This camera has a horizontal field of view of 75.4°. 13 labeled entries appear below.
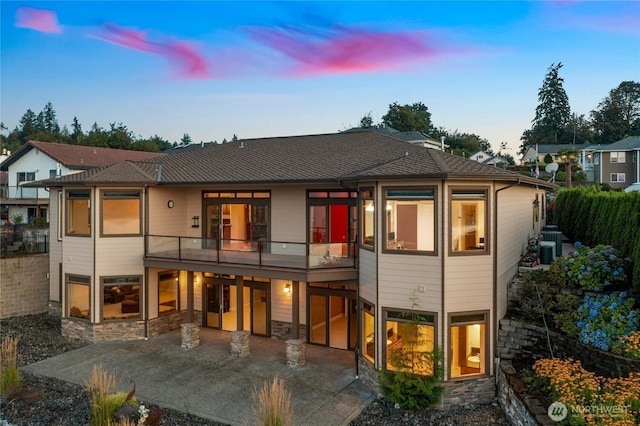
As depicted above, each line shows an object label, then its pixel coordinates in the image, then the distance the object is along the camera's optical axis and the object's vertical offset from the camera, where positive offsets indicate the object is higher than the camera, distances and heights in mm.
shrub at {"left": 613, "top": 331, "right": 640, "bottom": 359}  7742 -2654
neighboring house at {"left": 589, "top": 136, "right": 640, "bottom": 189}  40406 +4259
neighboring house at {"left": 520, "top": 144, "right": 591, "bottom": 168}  56966 +8111
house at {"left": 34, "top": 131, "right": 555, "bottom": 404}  9398 -1050
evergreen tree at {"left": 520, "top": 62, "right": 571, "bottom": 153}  71875 +17171
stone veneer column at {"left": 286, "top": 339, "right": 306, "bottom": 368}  11281 -3965
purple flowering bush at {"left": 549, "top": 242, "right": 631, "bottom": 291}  10086 -1557
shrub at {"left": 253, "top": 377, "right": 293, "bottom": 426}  7430 -3667
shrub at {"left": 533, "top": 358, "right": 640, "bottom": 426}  6605 -3244
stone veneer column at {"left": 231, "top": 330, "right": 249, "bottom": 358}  12078 -3970
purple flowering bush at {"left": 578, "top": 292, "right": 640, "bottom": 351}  8266 -2385
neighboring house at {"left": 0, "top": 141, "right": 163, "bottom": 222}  26141 +2854
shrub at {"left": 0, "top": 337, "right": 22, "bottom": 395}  9438 -3786
